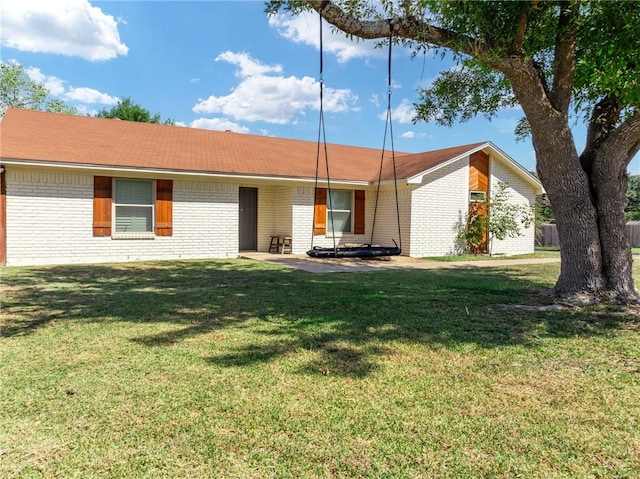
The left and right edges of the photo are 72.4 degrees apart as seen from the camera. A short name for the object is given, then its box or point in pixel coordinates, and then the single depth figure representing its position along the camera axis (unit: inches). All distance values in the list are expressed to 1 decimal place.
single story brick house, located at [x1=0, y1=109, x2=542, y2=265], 446.3
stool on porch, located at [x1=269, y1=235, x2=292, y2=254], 581.6
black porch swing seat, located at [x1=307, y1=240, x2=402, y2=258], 493.0
